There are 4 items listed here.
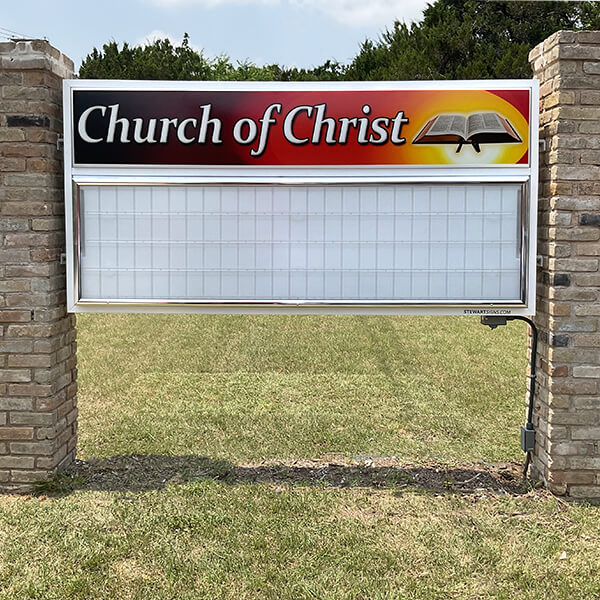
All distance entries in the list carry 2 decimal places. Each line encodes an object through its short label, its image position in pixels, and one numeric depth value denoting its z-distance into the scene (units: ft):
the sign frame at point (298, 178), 18.43
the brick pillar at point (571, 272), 17.71
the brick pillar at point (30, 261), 17.97
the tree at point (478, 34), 101.81
